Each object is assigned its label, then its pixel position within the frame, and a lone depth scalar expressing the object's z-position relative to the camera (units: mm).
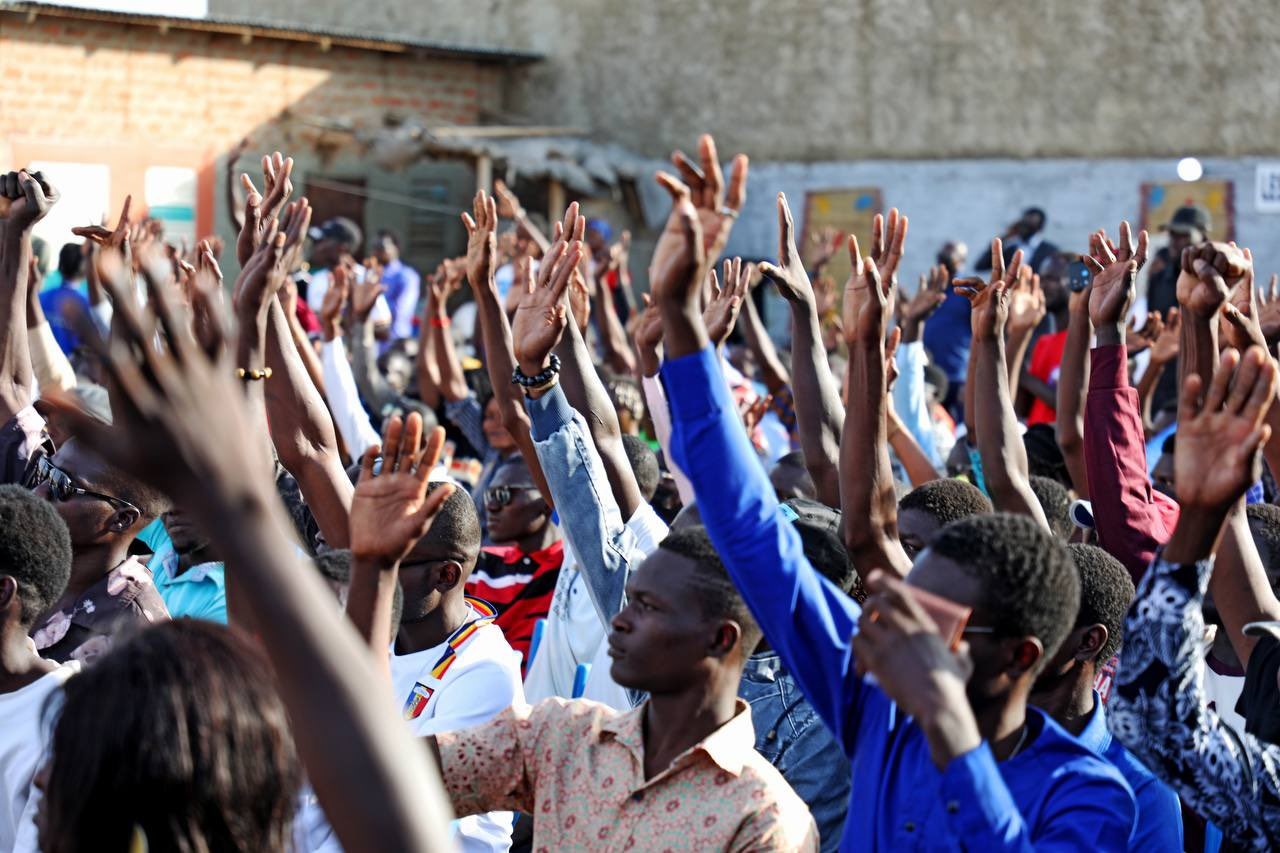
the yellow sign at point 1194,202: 15164
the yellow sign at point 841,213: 16953
